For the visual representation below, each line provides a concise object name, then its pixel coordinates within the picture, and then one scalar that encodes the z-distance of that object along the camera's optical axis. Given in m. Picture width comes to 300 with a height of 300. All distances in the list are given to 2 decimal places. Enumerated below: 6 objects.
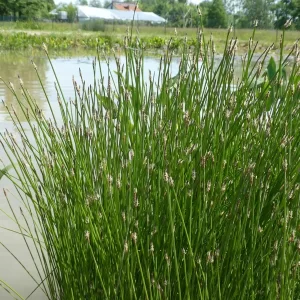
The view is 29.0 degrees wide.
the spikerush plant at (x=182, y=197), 1.09
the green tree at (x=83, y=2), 78.50
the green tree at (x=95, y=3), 69.82
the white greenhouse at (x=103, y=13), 44.17
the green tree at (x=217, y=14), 22.28
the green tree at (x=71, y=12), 48.05
